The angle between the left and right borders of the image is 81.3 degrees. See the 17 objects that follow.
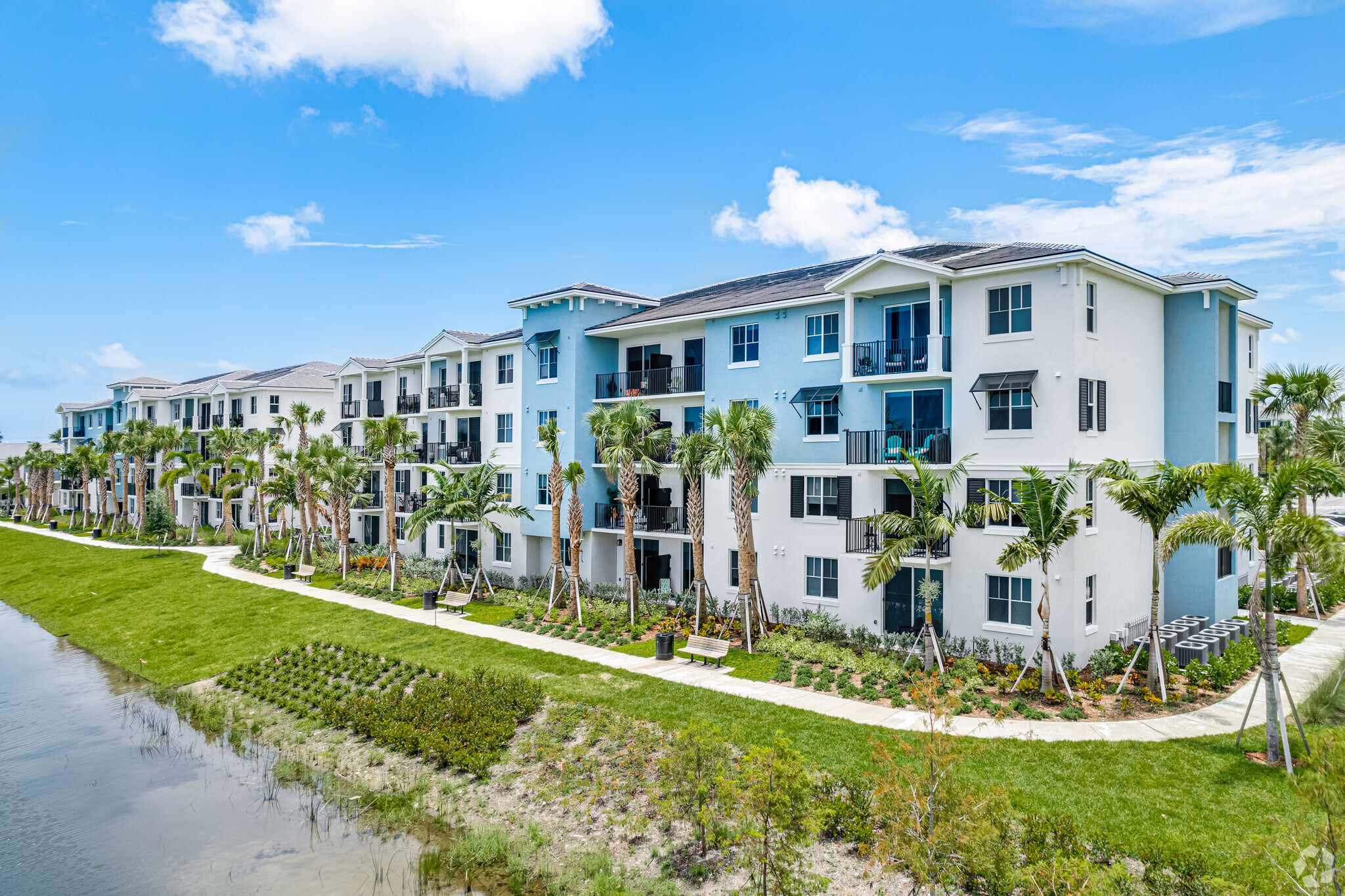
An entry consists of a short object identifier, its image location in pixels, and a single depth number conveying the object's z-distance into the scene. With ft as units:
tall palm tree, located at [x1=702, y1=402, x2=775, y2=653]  82.33
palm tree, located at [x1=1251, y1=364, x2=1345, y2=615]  93.81
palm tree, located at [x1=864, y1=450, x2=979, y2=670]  70.23
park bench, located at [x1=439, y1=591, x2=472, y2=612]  104.58
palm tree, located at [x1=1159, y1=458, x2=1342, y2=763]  49.11
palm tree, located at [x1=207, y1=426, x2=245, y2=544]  173.68
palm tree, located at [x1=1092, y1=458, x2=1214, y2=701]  61.26
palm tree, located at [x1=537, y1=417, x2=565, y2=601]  102.58
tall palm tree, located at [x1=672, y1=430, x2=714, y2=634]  85.87
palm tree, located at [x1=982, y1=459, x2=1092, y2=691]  64.80
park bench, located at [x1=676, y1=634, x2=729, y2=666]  77.35
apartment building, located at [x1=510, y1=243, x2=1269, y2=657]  72.90
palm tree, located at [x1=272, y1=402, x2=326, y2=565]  142.82
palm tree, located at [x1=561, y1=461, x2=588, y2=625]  98.99
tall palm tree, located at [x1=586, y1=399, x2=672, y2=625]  93.81
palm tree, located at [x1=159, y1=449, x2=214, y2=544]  177.27
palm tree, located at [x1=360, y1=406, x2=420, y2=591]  117.70
